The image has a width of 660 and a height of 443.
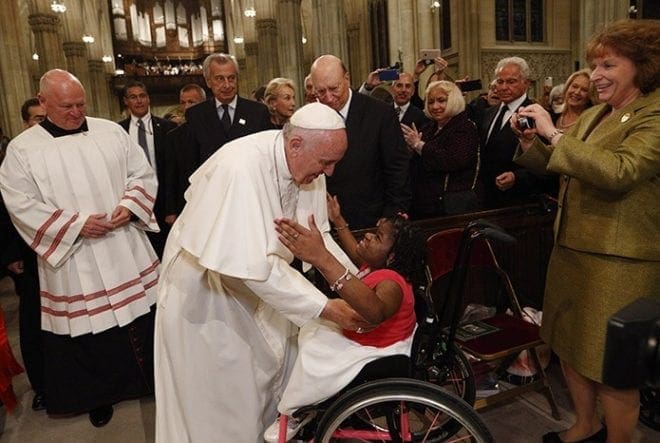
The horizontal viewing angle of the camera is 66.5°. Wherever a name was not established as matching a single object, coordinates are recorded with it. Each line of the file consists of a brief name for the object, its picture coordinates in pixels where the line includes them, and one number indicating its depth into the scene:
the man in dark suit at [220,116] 3.52
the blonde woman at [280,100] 4.21
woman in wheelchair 1.77
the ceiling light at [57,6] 15.07
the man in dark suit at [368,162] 3.17
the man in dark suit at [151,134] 4.01
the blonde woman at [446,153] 3.29
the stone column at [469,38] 13.53
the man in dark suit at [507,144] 3.37
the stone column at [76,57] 20.74
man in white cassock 1.79
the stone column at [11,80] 10.56
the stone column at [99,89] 24.14
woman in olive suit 1.82
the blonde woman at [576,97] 3.28
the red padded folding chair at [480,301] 2.10
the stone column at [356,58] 20.08
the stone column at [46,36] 16.00
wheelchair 1.71
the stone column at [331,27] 12.77
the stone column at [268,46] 20.58
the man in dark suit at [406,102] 4.33
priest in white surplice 2.73
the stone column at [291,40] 16.02
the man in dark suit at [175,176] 3.62
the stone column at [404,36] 10.48
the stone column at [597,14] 10.24
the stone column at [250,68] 23.91
